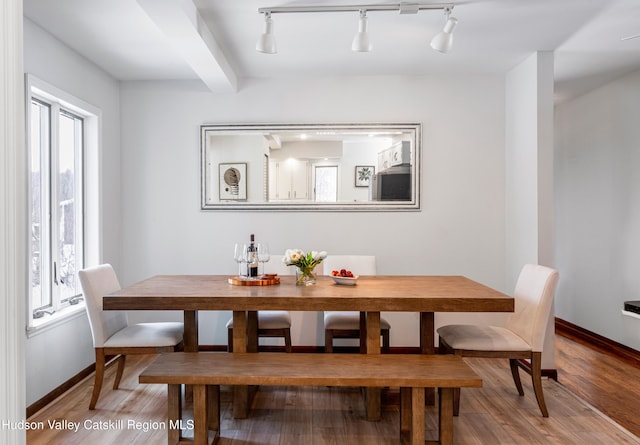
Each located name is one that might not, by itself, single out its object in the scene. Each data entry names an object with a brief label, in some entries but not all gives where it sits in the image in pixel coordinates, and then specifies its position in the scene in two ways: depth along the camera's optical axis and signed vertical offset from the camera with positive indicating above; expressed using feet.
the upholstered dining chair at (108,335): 8.67 -2.46
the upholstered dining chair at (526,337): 8.37 -2.43
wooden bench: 6.76 -2.54
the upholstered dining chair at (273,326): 10.02 -2.55
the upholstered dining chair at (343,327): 9.86 -2.54
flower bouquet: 8.73 -0.91
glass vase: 8.78 -1.22
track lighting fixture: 7.93 +3.86
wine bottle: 9.14 -0.89
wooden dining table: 7.41 -1.44
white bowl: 8.73 -1.27
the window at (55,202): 9.39 +0.43
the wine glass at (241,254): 9.03 -0.75
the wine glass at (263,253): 8.97 -0.72
